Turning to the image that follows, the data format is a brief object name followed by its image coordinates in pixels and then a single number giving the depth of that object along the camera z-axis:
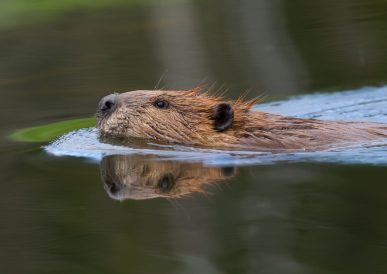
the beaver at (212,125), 13.87
